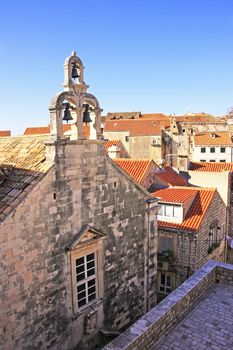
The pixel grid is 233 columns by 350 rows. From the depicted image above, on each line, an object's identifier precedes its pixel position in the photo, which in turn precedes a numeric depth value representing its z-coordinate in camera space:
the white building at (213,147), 53.44
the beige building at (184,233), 16.98
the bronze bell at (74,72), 9.66
